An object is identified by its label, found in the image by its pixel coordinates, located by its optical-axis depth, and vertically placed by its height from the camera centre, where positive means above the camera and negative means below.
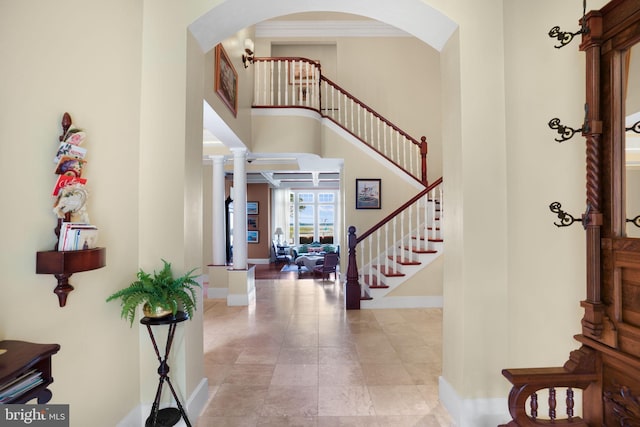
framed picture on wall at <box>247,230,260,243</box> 12.56 -0.67
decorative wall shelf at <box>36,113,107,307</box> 1.57 -0.02
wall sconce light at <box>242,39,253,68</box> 5.79 +2.91
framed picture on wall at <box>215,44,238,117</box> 4.15 +1.88
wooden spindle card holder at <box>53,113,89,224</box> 1.64 +0.22
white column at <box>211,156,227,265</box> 6.38 -0.09
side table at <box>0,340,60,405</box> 1.19 -0.53
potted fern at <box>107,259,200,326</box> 1.99 -0.47
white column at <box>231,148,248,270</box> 6.02 +0.19
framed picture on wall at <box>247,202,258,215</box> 12.55 +0.38
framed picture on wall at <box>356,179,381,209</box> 7.11 +0.53
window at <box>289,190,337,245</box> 14.01 +0.12
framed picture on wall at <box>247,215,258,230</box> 12.58 -0.11
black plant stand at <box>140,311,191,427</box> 2.10 -1.11
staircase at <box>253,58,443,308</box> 5.61 +0.85
